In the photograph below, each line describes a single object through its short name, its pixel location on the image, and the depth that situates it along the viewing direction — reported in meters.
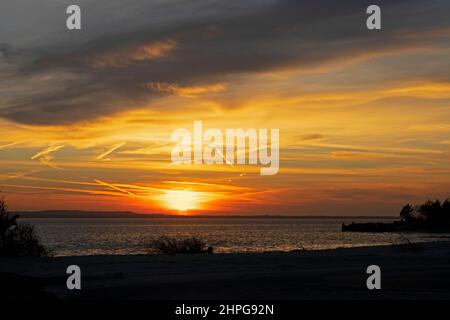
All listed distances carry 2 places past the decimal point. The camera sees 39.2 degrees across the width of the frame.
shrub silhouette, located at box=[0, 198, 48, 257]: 34.66
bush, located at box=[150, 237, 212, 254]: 39.78
